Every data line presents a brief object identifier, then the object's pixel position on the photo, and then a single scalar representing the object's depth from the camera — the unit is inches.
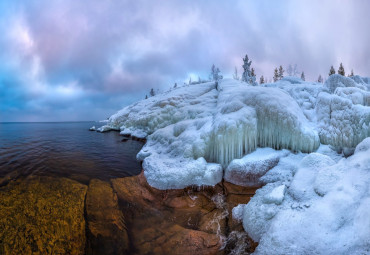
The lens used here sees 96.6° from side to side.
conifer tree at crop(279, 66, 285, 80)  1822.3
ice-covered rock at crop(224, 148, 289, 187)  238.8
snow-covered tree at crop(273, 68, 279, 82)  1862.7
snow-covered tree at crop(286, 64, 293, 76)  1950.1
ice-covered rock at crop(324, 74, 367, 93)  446.3
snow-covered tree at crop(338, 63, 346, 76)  1391.4
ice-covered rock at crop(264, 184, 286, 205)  163.4
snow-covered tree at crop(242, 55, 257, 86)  1162.5
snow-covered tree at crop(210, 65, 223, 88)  1720.0
